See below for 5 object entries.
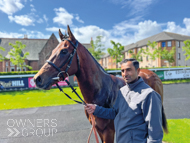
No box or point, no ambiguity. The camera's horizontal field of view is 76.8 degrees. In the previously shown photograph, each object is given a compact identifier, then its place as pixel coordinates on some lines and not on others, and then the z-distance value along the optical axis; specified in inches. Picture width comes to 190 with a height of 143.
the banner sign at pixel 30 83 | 584.1
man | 50.4
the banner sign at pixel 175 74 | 721.0
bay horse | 78.1
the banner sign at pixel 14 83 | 558.2
